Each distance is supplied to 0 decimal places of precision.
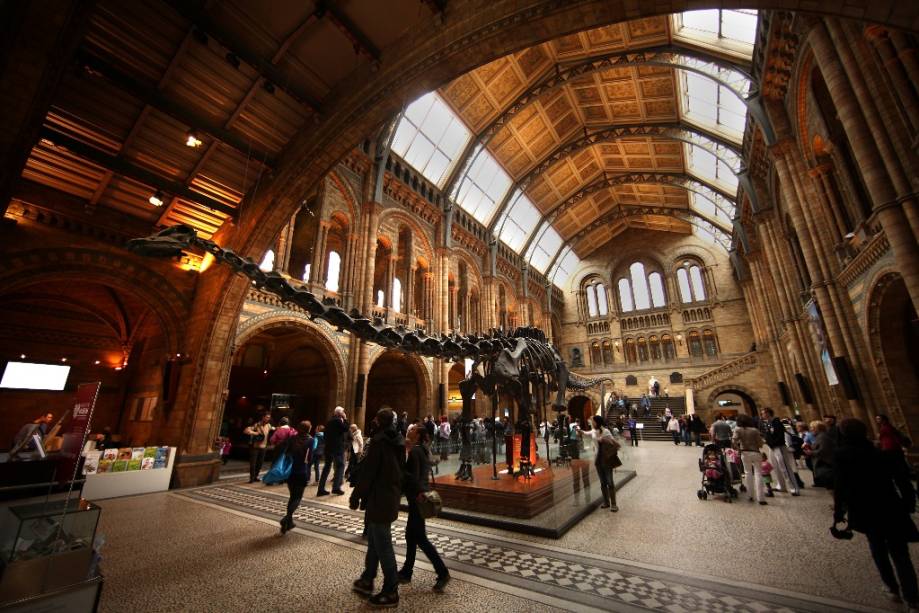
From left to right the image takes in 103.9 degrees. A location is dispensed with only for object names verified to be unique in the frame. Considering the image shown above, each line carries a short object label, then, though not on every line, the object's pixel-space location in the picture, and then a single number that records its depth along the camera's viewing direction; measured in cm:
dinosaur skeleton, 379
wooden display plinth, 508
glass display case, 204
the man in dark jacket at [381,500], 288
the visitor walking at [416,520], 314
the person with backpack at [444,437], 954
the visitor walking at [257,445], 846
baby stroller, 591
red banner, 286
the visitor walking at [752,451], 563
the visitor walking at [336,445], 680
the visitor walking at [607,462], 550
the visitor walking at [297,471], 461
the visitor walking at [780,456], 633
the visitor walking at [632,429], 1448
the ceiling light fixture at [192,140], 759
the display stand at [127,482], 673
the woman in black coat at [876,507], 262
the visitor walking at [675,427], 1642
